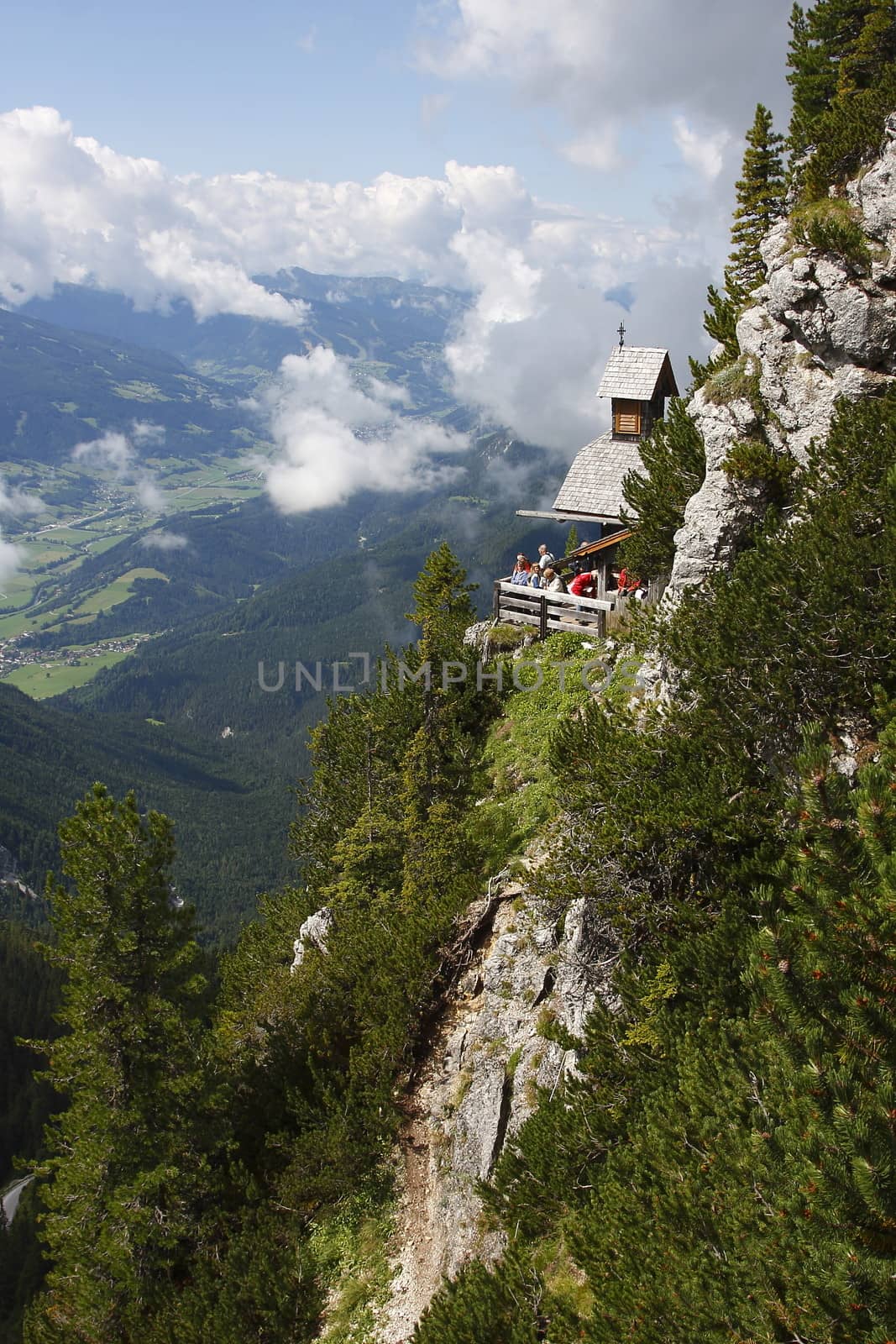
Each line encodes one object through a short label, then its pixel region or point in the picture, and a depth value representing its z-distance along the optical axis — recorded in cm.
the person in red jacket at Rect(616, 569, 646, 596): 2694
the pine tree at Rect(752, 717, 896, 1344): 675
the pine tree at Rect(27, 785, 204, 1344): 1884
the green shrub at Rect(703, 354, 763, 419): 1884
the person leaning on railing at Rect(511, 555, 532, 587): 3034
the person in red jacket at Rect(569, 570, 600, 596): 2897
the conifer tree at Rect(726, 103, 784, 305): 2608
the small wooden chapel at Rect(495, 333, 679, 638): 2786
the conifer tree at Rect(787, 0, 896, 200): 1831
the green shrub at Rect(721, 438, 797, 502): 1764
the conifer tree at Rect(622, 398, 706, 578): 2180
